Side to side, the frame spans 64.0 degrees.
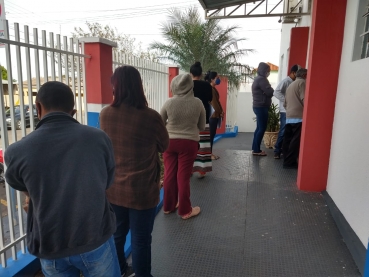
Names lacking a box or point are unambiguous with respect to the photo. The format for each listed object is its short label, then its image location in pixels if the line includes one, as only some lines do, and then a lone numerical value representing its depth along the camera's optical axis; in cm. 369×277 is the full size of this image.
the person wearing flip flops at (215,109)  484
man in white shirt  520
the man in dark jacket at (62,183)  126
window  281
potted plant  638
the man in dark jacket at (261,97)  511
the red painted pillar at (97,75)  312
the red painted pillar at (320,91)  342
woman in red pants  297
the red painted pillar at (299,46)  621
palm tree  821
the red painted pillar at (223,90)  866
